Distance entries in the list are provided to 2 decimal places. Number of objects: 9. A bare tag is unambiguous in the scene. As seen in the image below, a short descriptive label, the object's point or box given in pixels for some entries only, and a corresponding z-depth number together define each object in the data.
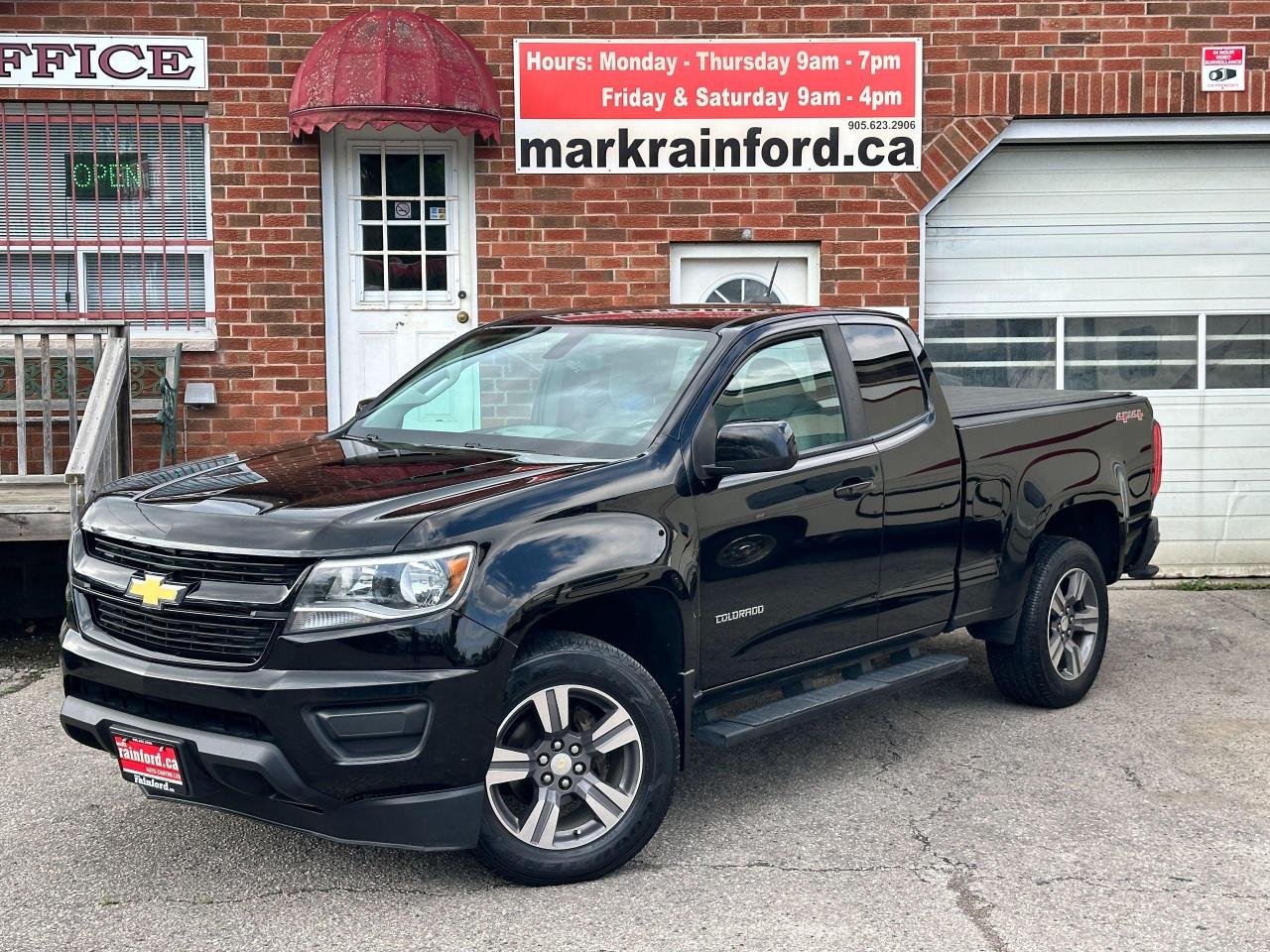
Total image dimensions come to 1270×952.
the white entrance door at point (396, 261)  9.58
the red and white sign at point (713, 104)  9.53
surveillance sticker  9.70
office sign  9.21
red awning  8.73
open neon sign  9.41
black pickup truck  4.00
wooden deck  7.21
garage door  10.07
